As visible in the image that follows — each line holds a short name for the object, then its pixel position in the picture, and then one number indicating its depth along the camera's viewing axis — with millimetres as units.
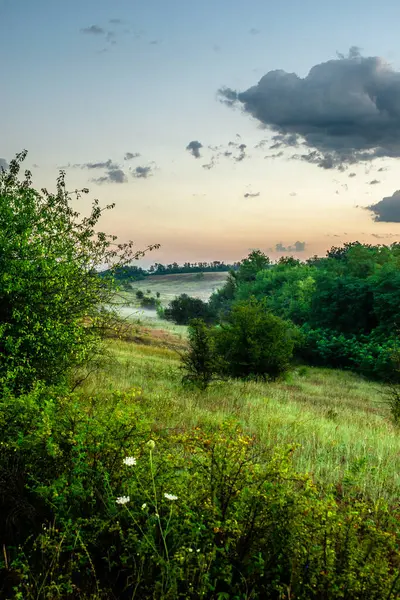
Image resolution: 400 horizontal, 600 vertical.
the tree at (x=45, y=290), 9062
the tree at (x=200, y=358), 16562
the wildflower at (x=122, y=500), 3448
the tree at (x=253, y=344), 25031
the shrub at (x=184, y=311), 94812
